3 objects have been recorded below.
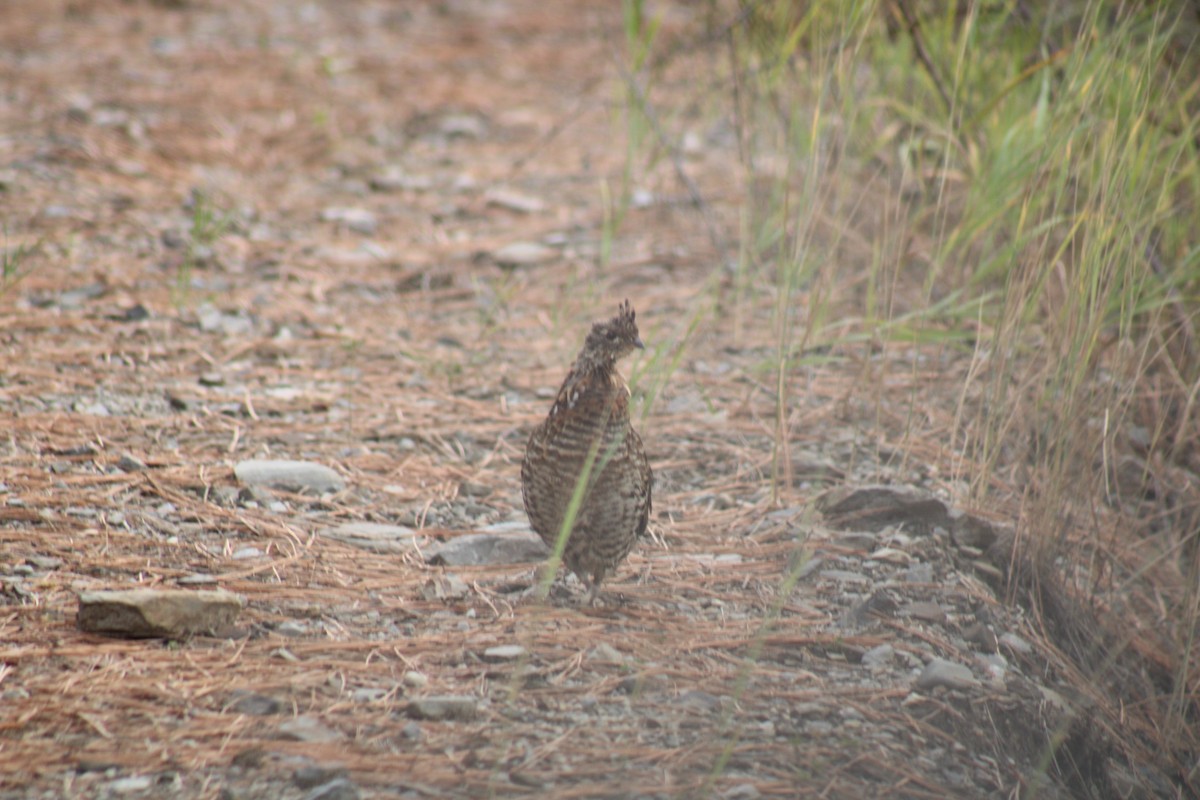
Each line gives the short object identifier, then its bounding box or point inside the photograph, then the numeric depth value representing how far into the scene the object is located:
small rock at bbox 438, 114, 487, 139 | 16.37
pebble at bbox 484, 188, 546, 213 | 13.97
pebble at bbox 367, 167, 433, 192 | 14.44
